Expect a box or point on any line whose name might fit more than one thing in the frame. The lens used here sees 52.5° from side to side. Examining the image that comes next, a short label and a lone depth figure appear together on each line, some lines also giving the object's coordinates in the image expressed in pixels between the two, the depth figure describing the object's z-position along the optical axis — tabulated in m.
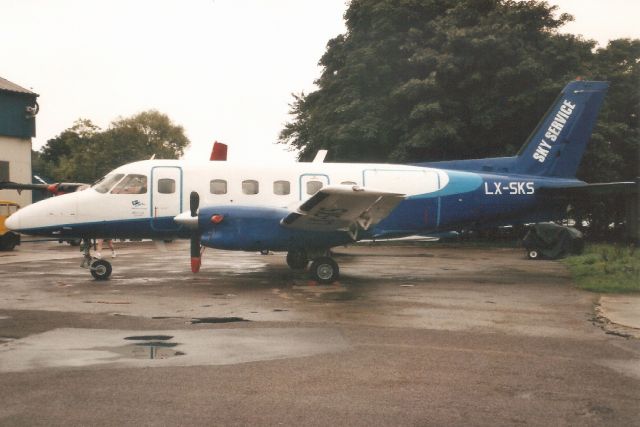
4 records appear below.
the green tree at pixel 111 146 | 79.25
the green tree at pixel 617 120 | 32.38
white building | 43.97
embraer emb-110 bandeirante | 14.98
